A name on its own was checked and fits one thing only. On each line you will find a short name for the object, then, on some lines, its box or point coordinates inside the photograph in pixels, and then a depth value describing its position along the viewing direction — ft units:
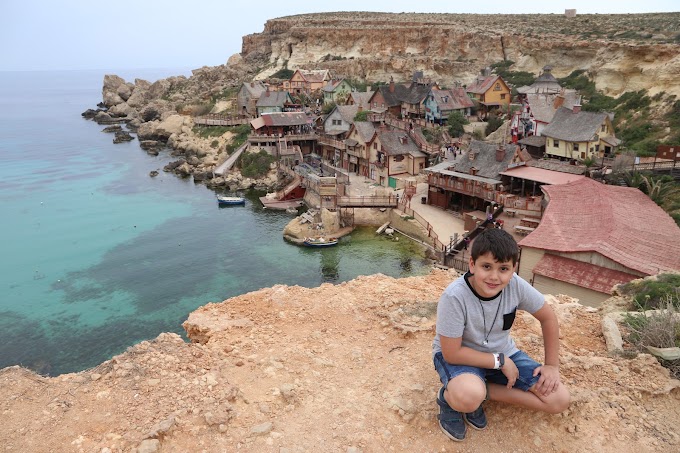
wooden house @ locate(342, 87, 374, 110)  210.79
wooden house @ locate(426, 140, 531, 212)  115.84
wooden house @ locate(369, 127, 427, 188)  147.84
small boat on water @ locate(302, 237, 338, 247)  114.62
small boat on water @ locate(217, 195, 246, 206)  150.20
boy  16.83
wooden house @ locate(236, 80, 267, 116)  226.99
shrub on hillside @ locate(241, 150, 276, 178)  176.35
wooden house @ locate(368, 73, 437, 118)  195.42
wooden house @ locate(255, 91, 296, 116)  221.46
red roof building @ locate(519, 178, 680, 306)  59.00
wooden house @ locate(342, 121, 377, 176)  157.99
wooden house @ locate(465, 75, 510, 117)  192.54
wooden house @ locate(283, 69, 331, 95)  261.44
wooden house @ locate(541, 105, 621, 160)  117.91
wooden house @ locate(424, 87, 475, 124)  184.24
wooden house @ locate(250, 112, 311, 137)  191.52
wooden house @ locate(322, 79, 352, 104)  238.68
